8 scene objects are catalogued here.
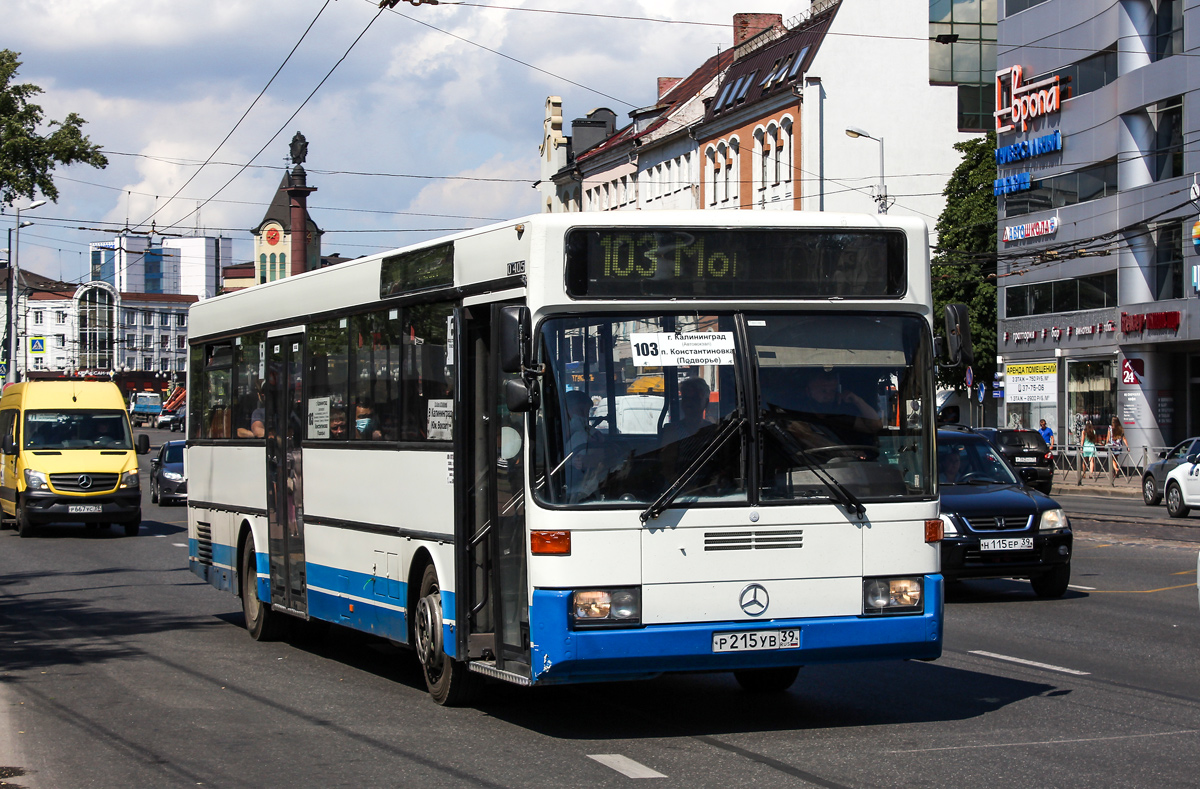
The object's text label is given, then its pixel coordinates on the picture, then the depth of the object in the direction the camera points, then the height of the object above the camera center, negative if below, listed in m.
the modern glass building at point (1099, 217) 45.59 +6.40
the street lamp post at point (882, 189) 48.02 +7.25
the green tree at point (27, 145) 33.47 +5.99
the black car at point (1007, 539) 15.47 -1.08
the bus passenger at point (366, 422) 10.80 +0.05
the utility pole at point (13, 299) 58.52 +5.10
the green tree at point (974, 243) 62.41 +7.13
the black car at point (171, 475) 39.76 -1.08
